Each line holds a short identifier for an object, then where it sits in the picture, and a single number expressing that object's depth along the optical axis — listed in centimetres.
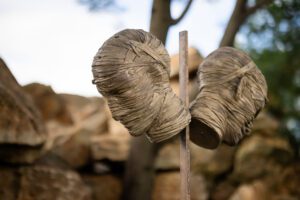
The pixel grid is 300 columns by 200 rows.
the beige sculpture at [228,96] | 241
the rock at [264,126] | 580
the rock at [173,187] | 532
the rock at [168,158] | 547
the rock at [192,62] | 606
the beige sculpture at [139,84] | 207
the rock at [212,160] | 553
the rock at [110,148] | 530
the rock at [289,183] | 551
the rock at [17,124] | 351
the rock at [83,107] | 617
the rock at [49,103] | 536
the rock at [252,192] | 524
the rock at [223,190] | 547
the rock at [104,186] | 502
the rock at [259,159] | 548
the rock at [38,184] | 375
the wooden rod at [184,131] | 229
